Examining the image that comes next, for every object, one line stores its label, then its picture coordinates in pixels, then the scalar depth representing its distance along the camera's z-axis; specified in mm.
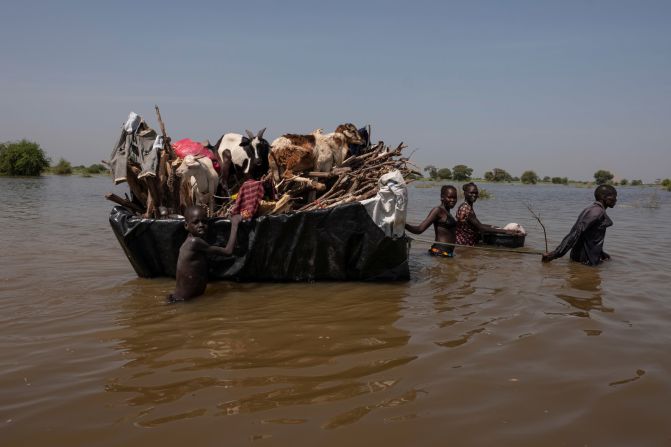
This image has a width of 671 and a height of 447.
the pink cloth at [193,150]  5418
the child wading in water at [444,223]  6523
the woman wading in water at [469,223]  7102
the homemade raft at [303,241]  4910
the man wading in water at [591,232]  6273
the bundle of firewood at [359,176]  5387
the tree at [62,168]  47438
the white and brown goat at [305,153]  5438
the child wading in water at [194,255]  4523
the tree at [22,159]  39359
